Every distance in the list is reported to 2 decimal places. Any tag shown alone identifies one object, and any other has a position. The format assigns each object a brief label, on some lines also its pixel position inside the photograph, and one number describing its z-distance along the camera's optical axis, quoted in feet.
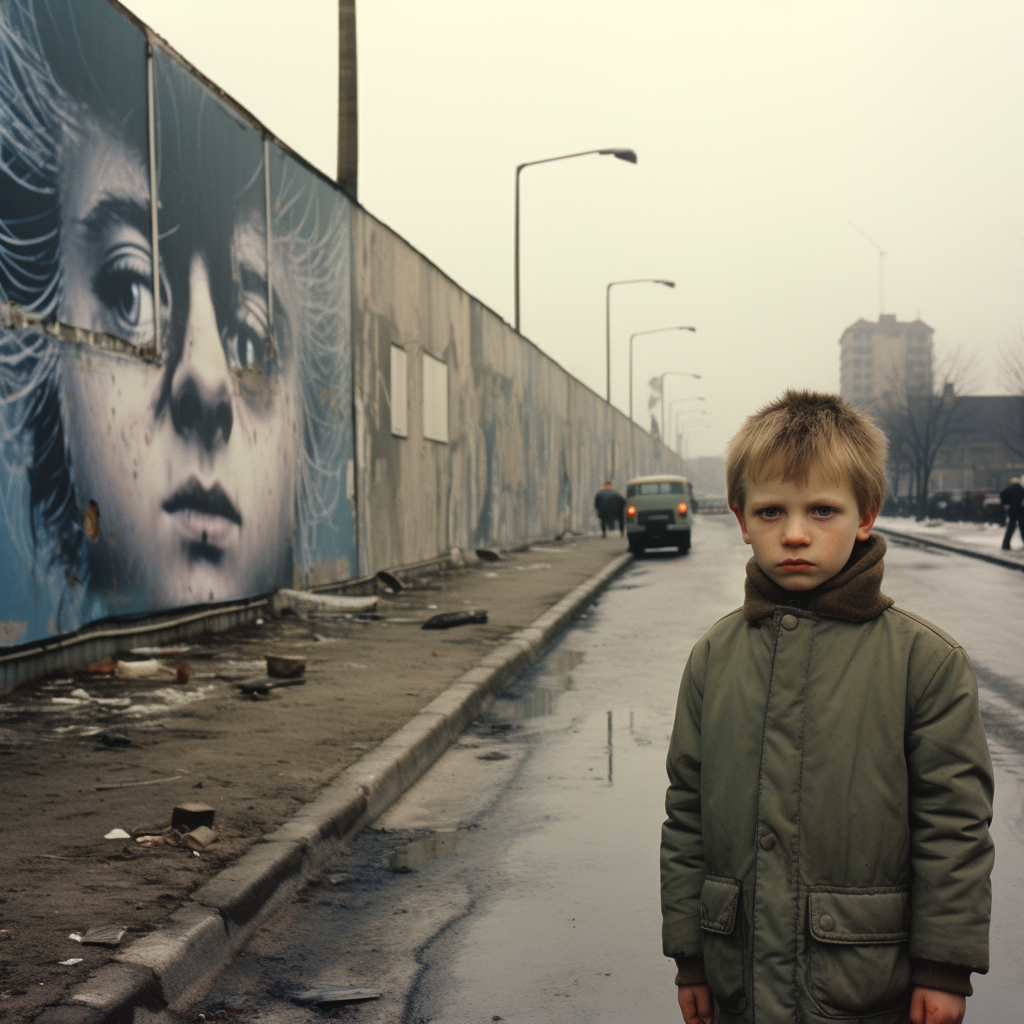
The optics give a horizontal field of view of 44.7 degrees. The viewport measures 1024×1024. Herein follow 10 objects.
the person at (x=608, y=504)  116.16
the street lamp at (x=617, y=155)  99.60
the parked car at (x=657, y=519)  88.12
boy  6.23
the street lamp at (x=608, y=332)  162.30
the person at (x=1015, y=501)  83.76
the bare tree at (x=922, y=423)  176.35
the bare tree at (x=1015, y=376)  123.03
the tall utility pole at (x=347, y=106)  52.80
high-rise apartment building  195.93
